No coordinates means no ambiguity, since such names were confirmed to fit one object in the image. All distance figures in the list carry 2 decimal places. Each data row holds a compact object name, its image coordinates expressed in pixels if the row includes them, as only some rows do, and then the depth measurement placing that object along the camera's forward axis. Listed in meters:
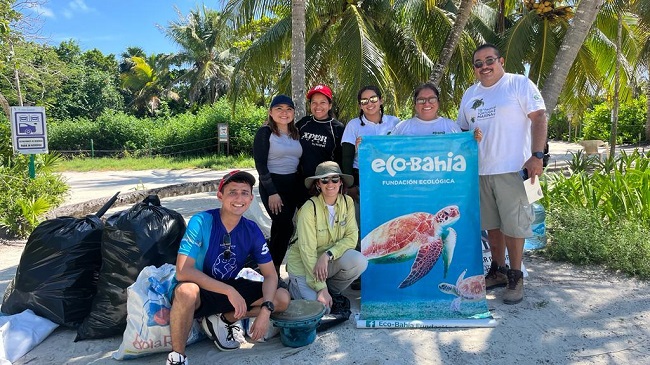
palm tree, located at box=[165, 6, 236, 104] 32.34
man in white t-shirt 3.61
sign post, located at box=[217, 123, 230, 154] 22.44
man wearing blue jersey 2.87
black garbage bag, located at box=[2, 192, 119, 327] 3.45
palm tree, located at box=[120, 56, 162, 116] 37.75
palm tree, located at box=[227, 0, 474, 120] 9.12
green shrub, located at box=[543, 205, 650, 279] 4.36
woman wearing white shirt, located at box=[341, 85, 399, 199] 3.90
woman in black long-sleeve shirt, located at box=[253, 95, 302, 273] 3.94
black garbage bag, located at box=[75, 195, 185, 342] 3.31
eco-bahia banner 3.72
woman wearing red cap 4.02
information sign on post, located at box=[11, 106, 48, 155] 6.89
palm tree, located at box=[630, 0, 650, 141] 10.23
